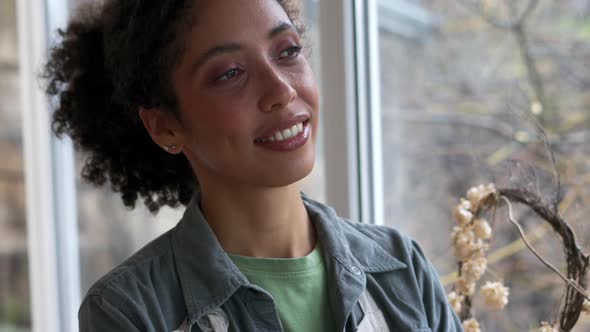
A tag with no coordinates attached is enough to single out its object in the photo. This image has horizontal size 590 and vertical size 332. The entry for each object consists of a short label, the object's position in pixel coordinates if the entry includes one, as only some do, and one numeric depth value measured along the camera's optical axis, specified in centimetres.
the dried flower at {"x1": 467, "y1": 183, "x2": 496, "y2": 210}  122
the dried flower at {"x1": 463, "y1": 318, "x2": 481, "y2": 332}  124
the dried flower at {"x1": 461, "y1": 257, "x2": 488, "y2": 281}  121
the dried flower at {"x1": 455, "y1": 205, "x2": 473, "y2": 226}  120
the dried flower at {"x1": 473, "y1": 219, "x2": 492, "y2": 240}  121
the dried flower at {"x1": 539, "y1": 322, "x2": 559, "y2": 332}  109
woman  114
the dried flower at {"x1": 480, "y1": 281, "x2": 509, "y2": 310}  115
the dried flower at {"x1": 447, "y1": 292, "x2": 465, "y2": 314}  126
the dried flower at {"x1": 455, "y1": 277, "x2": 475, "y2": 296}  123
